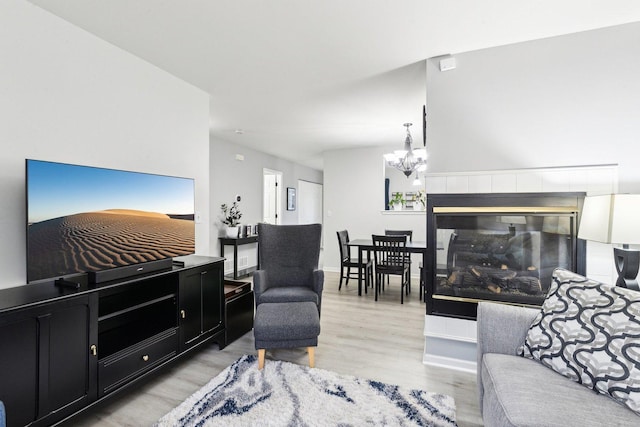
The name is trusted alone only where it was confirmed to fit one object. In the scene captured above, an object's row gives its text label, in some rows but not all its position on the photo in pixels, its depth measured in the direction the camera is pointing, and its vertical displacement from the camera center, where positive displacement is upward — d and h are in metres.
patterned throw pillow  1.21 -0.53
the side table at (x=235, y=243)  5.09 -0.47
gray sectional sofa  1.12 -0.71
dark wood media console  1.44 -0.74
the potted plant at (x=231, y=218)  5.23 -0.06
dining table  4.02 -0.44
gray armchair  3.05 -0.40
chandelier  4.38 +0.82
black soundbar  1.89 -0.38
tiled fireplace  2.24 -0.24
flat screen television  1.68 -0.03
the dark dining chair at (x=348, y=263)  4.48 -0.71
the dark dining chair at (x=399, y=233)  5.16 -0.30
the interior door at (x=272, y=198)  7.48 +0.41
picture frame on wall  7.84 +0.42
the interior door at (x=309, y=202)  8.56 +0.38
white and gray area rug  1.75 -1.16
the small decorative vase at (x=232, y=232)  5.22 -0.29
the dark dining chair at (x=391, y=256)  4.04 -0.54
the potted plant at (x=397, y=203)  5.72 +0.23
